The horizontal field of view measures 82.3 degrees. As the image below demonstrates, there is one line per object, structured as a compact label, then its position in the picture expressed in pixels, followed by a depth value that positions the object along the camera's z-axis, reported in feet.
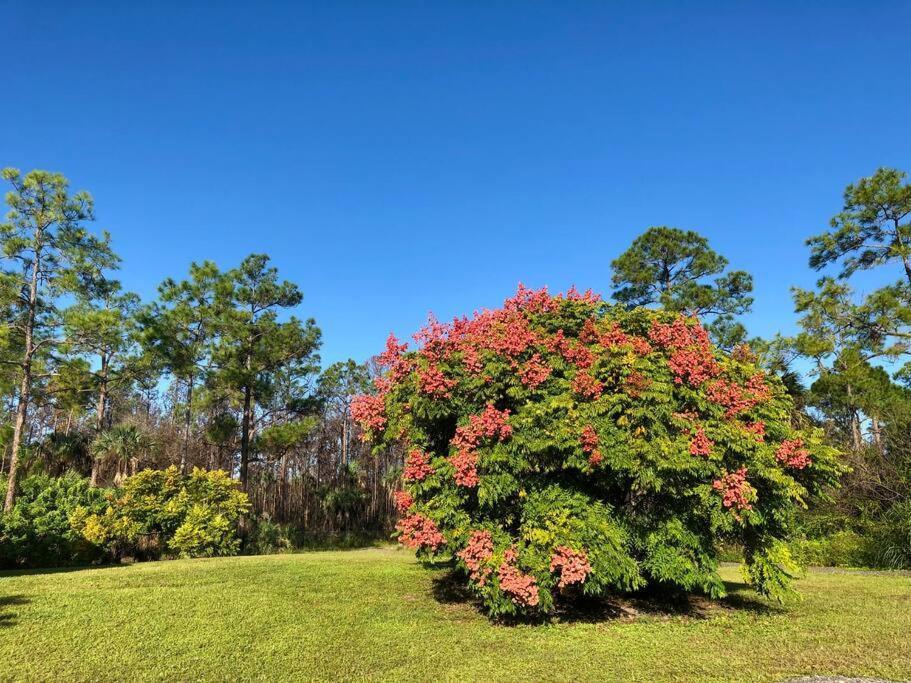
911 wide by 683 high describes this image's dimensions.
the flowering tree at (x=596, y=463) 20.27
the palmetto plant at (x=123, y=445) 63.87
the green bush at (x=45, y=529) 40.93
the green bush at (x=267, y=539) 57.93
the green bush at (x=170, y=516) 42.75
